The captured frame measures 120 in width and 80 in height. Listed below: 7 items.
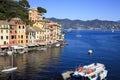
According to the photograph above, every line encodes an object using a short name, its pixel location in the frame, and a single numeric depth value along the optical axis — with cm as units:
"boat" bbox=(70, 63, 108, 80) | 2501
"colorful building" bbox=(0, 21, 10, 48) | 4506
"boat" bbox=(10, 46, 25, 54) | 4433
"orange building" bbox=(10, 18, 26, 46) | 4912
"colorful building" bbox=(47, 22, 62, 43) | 6386
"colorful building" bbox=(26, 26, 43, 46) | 5190
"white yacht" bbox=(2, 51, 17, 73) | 3021
